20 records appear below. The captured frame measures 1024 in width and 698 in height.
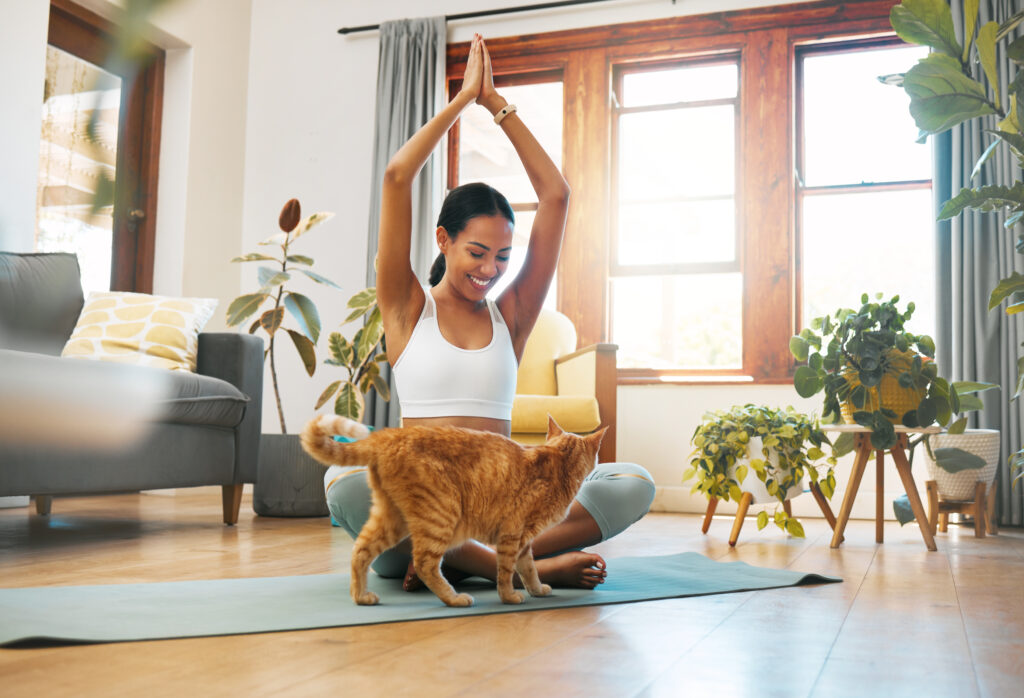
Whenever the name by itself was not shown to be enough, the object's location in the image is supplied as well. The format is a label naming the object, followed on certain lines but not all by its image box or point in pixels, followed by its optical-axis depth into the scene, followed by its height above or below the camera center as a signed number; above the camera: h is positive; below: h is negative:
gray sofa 2.38 -0.09
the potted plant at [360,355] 3.82 +0.13
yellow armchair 3.30 -0.05
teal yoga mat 1.37 -0.40
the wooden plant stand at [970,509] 3.26 -0.42
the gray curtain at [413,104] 4.74 +1.55
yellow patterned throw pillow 3.20 +0.18
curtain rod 4.72 +2.06
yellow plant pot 2.78 +0.01
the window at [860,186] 4.31 +1.04
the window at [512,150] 4.91 +1.37
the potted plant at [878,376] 2.75 +0.06
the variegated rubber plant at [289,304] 3.75 +0.34
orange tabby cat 1.44 -0.17
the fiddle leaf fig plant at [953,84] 2.08 +0.76
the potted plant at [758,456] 2.90 -0.21
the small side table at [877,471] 2.77 -0.24
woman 1.64 +0.15
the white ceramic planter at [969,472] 3.35 -0.27
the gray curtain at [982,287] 3.78 +0.49
